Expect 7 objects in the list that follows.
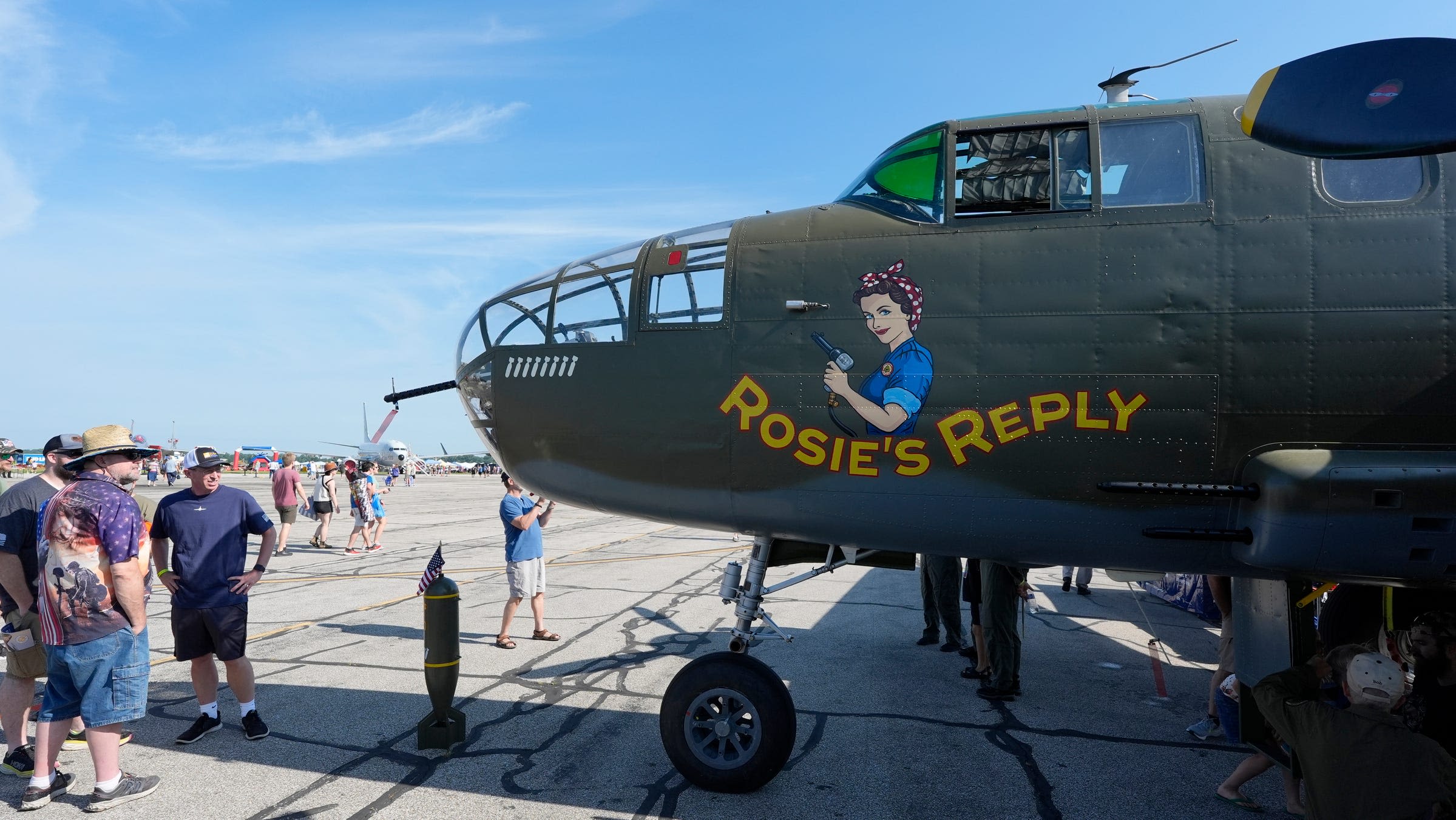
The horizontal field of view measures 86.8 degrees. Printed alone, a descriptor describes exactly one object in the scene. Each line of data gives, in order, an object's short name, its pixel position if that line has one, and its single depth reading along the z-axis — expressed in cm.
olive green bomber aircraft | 380
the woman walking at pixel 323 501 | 1678
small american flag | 573
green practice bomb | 541
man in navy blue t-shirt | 556
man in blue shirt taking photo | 841
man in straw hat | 446
